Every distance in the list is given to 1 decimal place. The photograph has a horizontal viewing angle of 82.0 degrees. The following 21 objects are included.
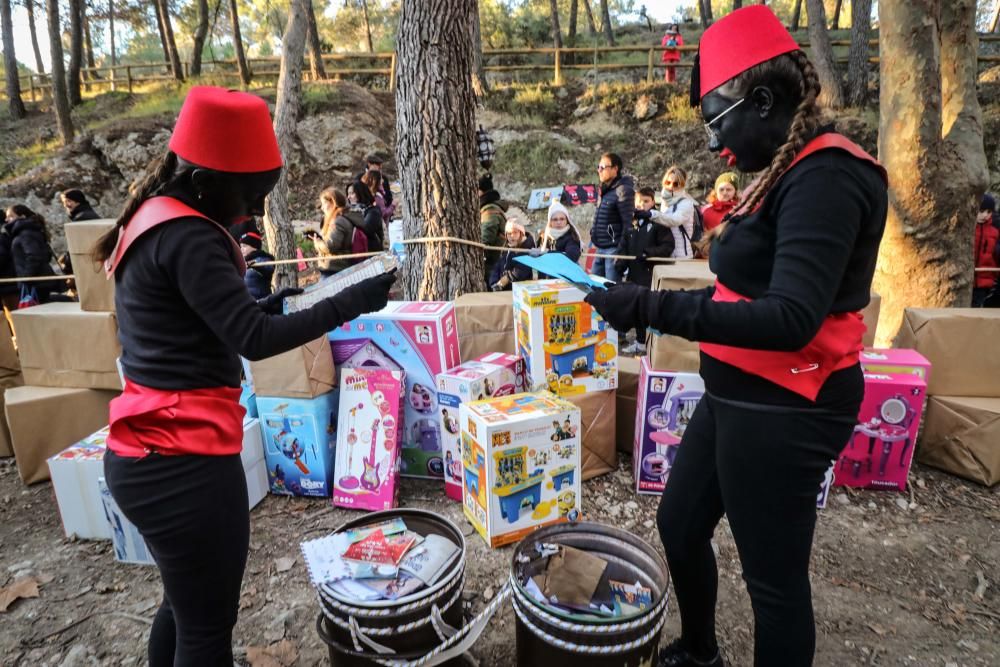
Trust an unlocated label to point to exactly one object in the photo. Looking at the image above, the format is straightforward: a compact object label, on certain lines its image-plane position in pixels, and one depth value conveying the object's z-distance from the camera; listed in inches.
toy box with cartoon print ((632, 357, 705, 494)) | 119.9
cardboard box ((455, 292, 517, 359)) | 134.9
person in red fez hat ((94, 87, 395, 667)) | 52.6
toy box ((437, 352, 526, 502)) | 118.4
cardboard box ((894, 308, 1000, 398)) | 127.2
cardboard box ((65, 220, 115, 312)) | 129.6
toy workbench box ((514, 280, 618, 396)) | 121.3
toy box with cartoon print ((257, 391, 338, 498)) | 123.9
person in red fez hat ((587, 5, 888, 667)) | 45.0
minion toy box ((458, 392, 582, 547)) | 102.6
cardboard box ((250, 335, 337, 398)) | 119.3
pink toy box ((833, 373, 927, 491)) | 119.5
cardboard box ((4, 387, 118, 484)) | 136.8
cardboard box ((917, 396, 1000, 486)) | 123.8
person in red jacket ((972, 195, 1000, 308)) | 219.1
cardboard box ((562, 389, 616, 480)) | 127.6
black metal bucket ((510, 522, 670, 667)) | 61.8
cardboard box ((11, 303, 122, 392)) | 137.5
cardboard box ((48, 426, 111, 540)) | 113.9
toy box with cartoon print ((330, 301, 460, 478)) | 123.1
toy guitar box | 121.4
